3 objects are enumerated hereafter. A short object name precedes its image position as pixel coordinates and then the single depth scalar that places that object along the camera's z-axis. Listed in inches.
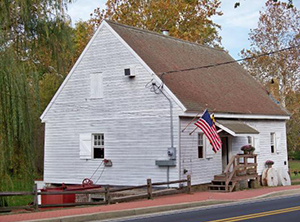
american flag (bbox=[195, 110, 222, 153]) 766.5
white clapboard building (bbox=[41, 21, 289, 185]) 818.8
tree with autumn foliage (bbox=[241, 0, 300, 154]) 1470.2
